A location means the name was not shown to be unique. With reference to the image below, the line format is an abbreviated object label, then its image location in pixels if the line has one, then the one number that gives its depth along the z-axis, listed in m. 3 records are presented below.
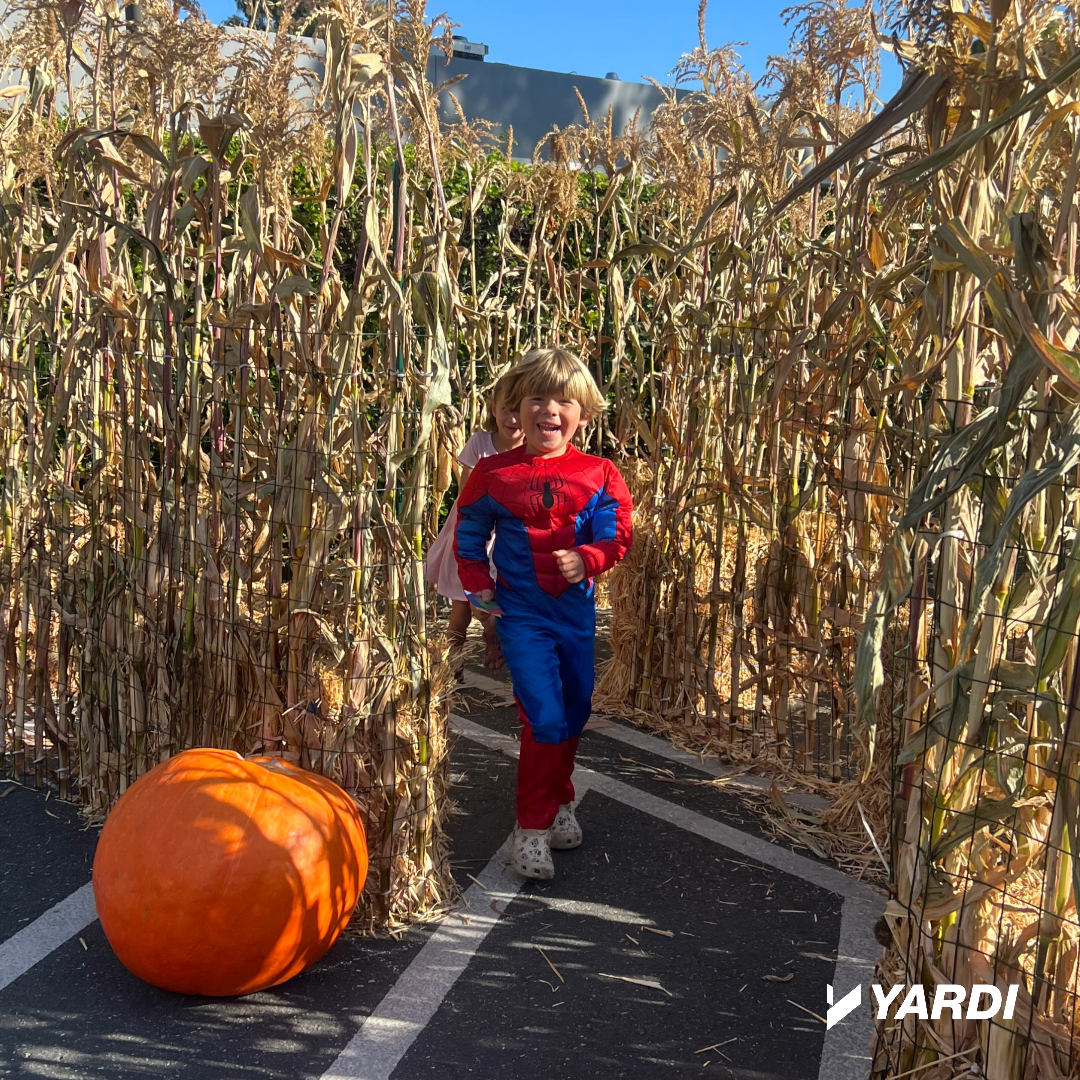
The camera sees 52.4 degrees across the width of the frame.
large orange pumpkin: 2.50
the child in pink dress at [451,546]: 3.54
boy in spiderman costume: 3.22
